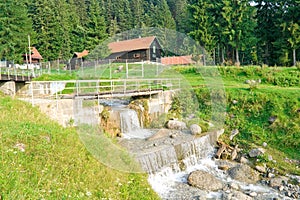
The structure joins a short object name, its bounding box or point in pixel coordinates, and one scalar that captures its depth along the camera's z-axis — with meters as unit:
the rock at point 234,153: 10.60
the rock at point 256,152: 10.57
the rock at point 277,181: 8.70
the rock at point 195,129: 11.78
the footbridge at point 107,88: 11.20
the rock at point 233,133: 12.16
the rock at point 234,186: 8.54
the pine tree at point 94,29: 29.20
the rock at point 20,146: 5.75
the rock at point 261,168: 9.66
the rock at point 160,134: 11.33
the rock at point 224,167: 9.78
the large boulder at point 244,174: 9.13
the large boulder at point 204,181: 8.40
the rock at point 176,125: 12.70
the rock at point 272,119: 12.34
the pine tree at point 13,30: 24.20
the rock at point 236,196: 7.79
